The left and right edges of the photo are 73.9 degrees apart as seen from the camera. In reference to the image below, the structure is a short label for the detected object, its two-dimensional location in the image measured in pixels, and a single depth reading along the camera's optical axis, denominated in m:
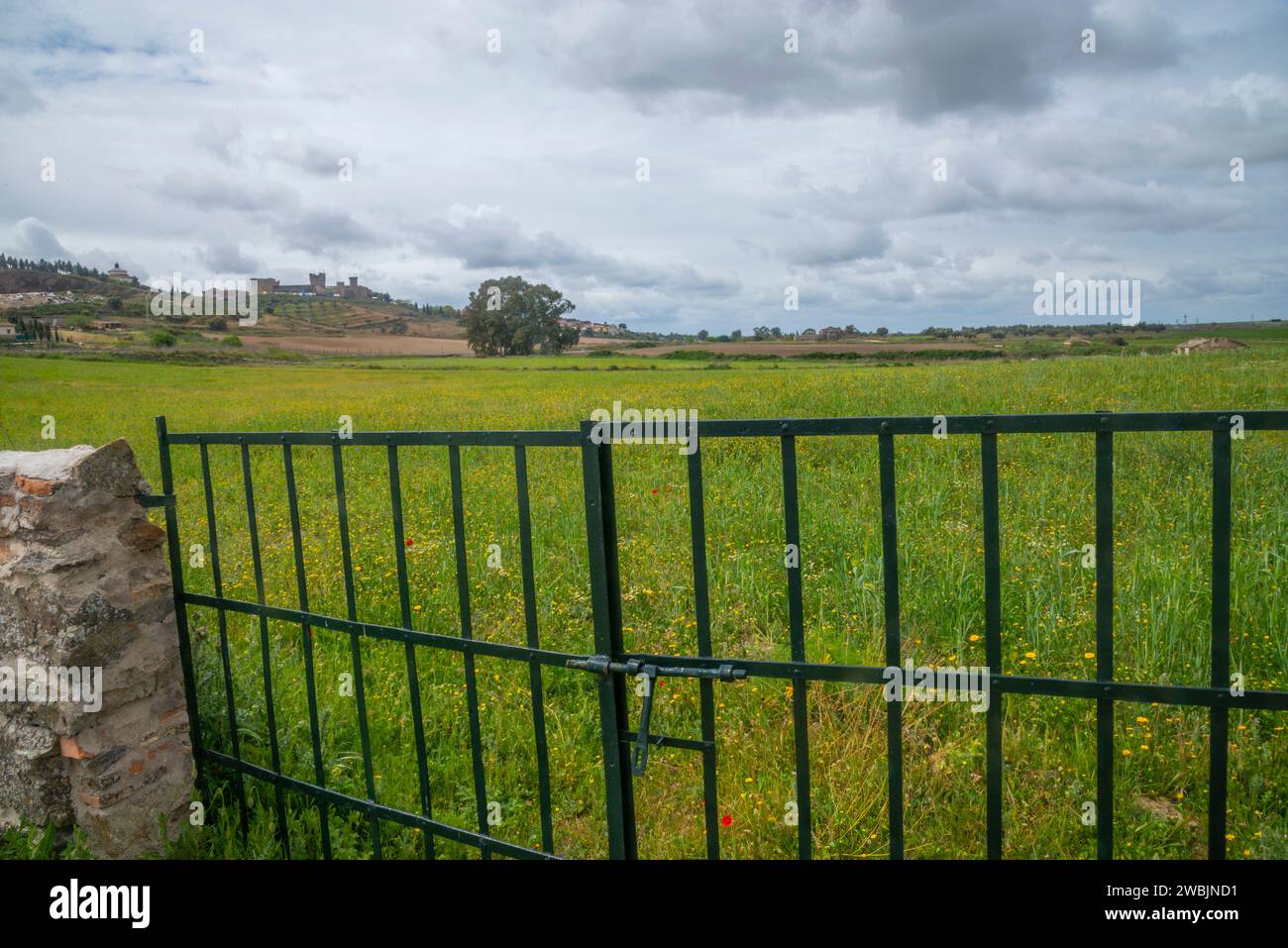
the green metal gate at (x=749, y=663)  2.26
